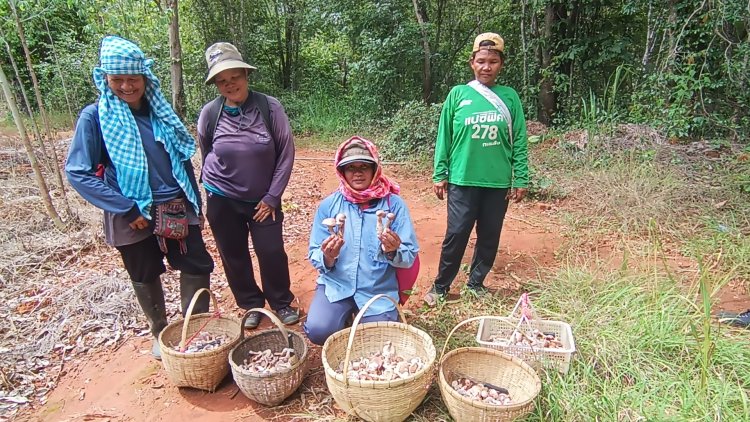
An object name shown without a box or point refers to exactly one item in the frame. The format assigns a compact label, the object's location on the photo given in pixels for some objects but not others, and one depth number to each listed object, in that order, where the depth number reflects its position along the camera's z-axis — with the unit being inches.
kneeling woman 91.5
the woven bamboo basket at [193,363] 84.7
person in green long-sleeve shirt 106.8
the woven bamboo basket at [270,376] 81.4
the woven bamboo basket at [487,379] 70.1
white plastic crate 83.2
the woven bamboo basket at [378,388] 71.4
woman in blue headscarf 83.7
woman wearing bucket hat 96.7
